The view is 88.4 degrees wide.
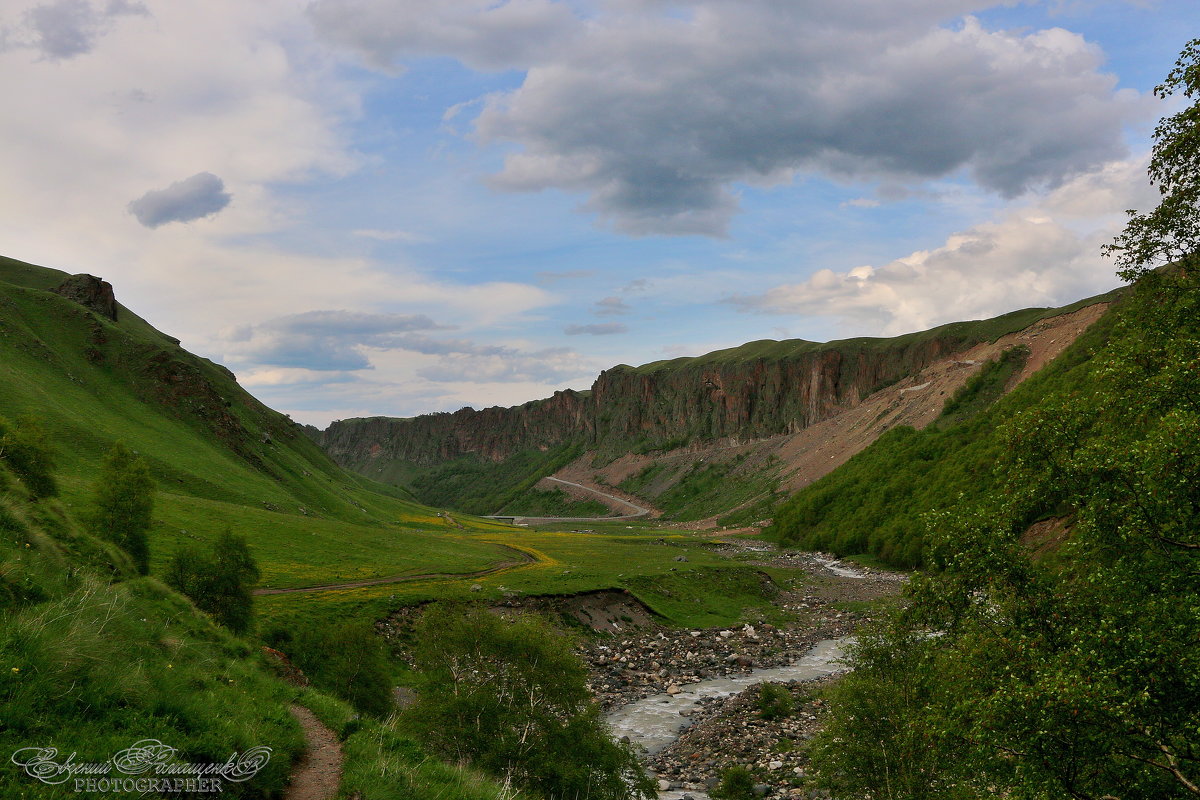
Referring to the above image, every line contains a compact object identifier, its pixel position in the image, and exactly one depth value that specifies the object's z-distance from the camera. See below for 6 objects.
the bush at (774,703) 40.75
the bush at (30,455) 31.61
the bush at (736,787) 29.58
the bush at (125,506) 36.59
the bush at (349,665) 30.02
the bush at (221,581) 31.08
